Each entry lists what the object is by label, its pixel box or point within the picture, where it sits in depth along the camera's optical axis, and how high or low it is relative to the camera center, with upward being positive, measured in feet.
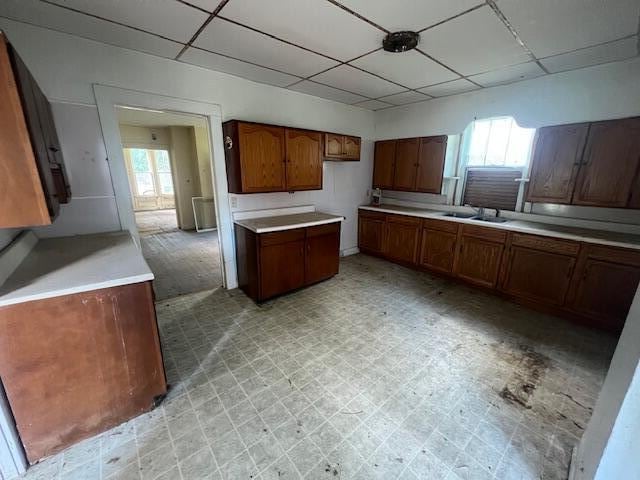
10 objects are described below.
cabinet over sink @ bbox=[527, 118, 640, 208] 8.11 +0.54
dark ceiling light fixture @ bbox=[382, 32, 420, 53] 6.69 +3.60
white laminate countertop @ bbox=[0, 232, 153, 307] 4.24 -1.79
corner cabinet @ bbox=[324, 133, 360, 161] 12.12 +1.49
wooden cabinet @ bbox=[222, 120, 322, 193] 9.45 +0.79
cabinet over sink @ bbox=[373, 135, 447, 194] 12.68 +0.77
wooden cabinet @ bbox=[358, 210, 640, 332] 8.11 -3.18
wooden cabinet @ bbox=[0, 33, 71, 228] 3.57 +0.28
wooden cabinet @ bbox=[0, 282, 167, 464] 4.20 -3.29
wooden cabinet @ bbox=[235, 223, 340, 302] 9.59 -3.17
